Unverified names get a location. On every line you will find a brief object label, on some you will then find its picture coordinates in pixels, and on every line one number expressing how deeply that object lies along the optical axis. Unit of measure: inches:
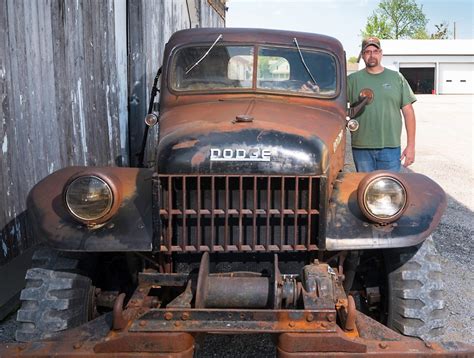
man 215.2
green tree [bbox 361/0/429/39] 2381.9
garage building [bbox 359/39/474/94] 1685.5
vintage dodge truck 106.4
